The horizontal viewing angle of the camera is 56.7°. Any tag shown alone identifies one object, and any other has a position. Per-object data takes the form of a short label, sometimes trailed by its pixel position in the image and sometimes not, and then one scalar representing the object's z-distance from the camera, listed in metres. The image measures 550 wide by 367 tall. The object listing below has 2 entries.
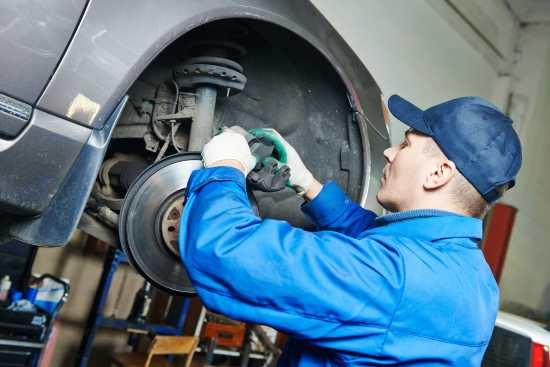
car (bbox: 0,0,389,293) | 0.68
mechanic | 0.68
